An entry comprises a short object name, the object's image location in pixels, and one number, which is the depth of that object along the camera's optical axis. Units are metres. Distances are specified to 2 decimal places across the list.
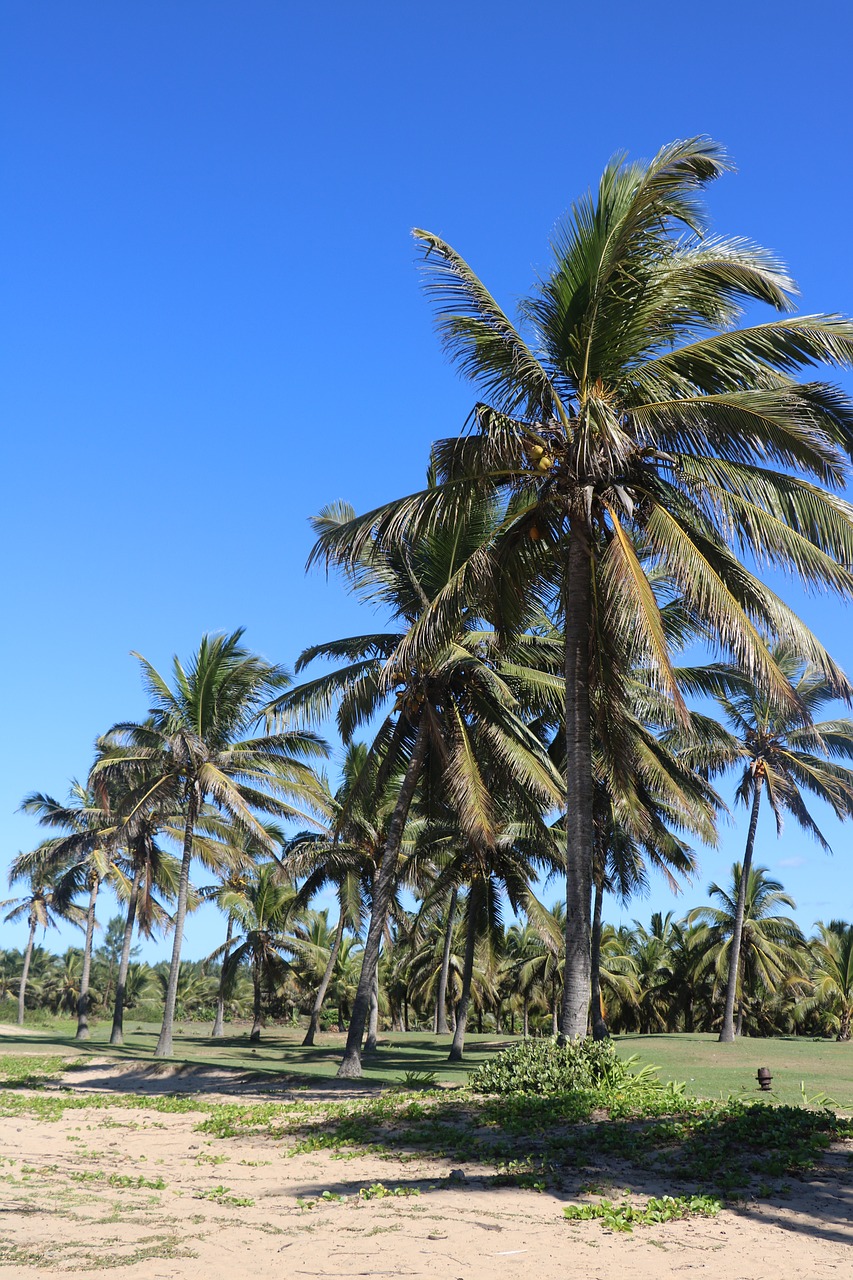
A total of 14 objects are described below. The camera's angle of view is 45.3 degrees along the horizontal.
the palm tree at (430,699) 16.75
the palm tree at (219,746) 24.16
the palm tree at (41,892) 36.12
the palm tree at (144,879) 31.16
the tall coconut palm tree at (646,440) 11.62
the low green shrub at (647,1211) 6.89
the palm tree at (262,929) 40.34
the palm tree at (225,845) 27.20
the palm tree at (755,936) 38.34
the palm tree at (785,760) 27.89
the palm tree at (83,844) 34.00
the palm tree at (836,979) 39.41
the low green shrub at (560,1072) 11.04
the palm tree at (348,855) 28.05
